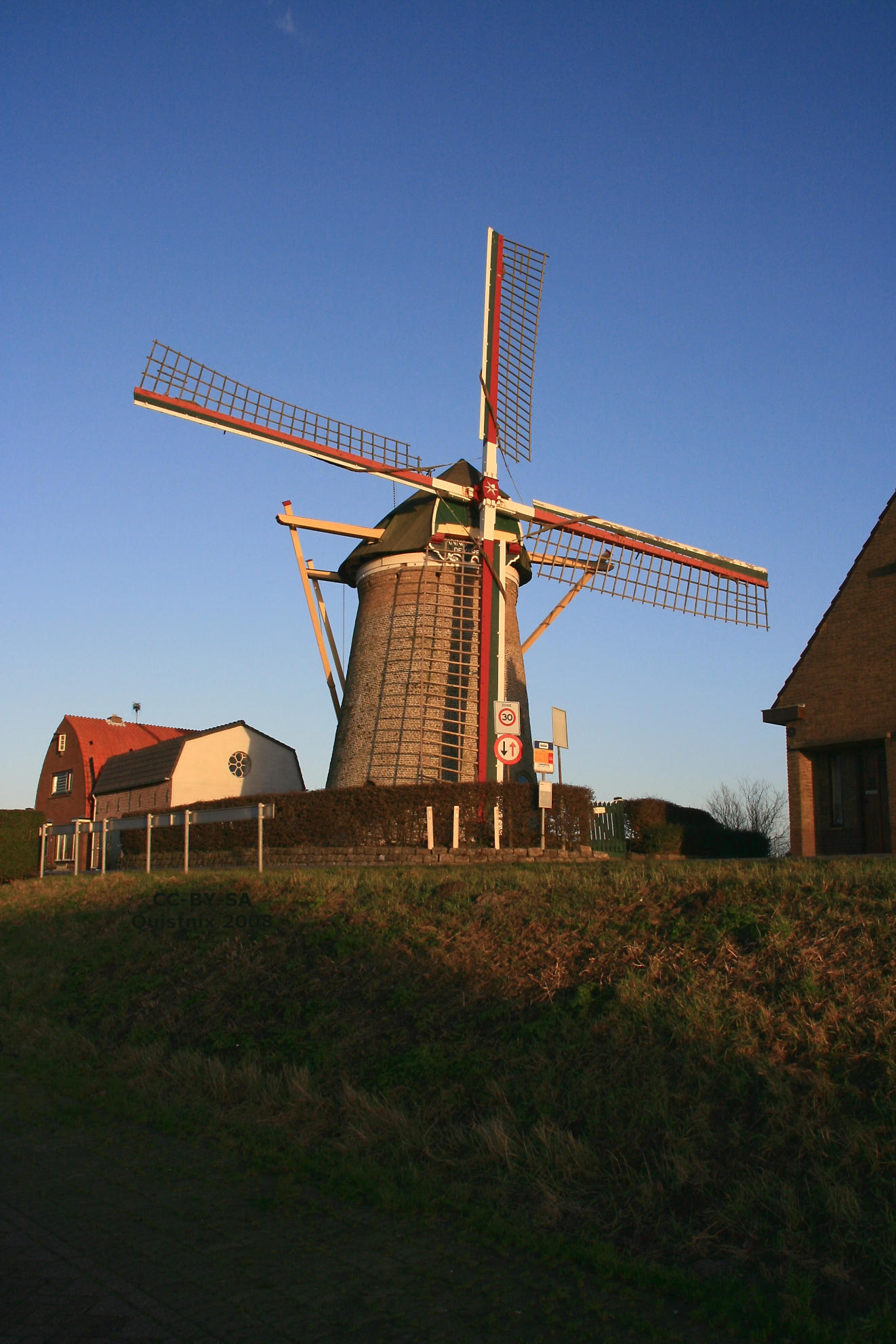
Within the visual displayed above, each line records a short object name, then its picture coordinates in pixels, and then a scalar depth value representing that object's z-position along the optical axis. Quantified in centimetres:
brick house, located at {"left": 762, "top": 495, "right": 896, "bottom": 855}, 1828
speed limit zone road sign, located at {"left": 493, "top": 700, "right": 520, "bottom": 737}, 2125
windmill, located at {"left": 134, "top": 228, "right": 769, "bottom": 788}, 2445
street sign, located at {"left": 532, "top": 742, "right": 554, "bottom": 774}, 1877
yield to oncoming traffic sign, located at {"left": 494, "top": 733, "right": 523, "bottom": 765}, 2072
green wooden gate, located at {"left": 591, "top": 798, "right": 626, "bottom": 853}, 2498
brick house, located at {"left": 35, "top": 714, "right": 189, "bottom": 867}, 4188
